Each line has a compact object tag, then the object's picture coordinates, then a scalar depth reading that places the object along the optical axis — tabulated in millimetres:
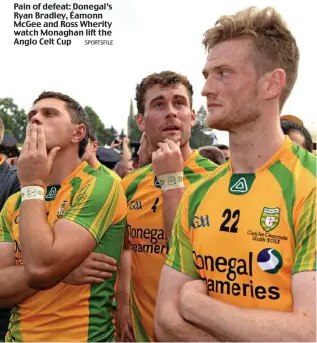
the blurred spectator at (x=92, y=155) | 5766
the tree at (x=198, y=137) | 96050
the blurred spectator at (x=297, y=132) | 4705
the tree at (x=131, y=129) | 85131
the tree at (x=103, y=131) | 102500
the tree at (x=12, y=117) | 71500
